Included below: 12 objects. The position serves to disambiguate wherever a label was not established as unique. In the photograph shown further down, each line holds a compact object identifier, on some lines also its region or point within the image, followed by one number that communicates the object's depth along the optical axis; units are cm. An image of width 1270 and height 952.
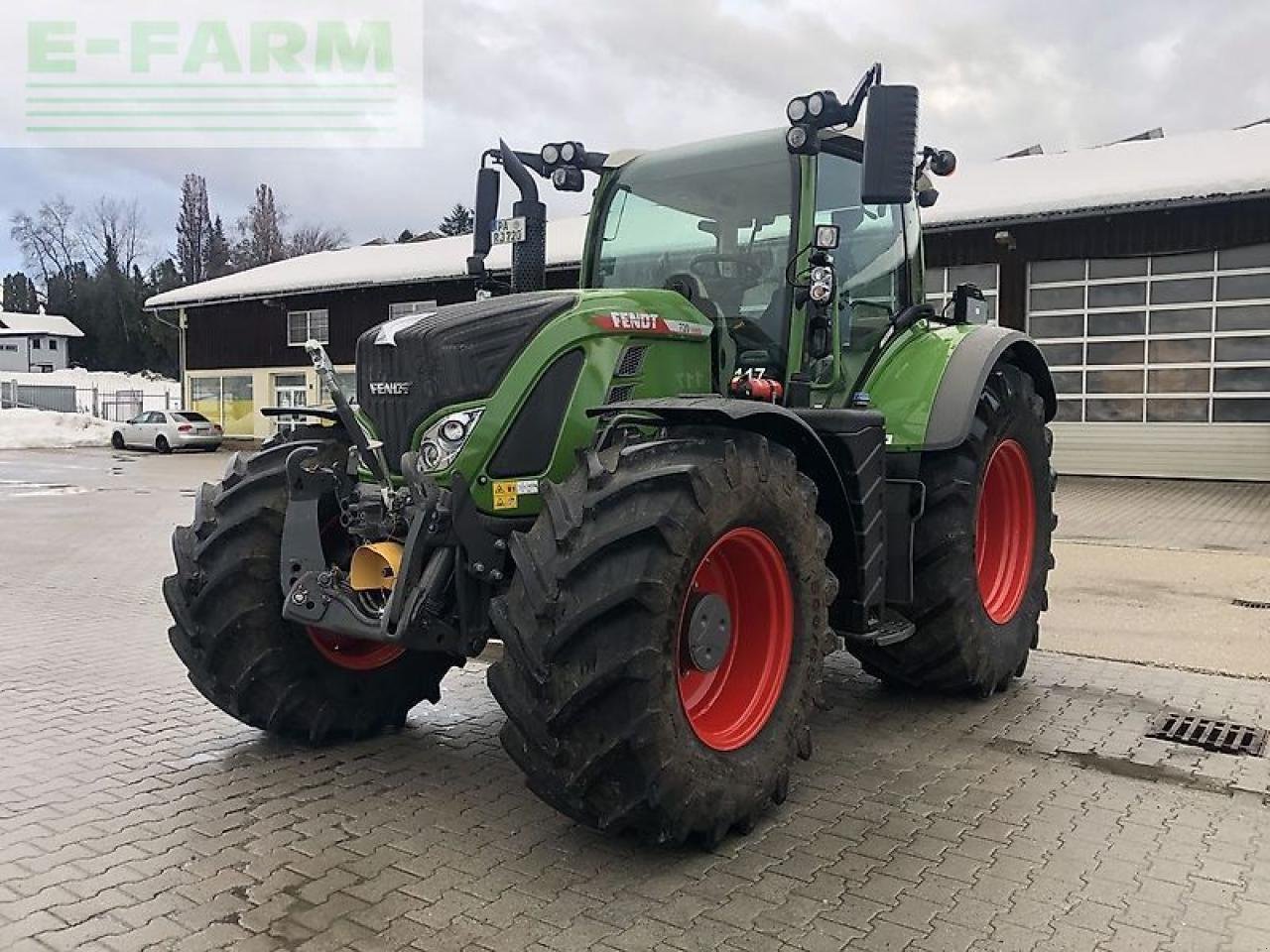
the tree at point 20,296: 9219
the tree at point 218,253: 7738
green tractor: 334
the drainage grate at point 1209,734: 483
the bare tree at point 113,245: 8363
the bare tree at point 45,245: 8556
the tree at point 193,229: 8138
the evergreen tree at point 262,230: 7581
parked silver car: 3084
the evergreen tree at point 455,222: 6988
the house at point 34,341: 7912
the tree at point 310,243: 7412
